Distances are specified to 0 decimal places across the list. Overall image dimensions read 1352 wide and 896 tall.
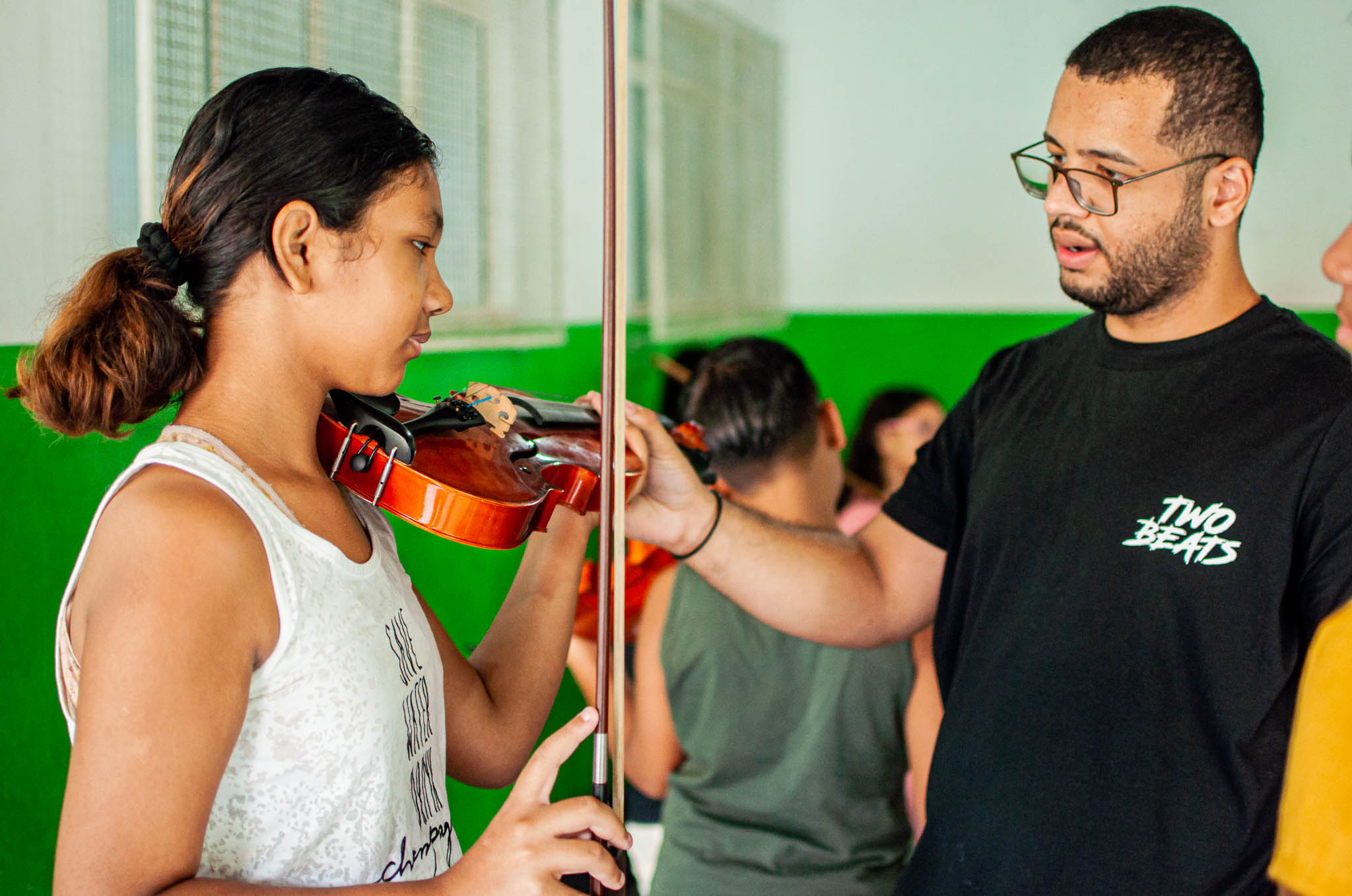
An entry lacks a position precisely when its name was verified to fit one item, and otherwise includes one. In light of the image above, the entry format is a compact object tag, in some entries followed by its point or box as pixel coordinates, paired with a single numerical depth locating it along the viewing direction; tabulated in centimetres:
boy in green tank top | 166
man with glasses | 118
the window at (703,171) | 383
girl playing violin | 74
